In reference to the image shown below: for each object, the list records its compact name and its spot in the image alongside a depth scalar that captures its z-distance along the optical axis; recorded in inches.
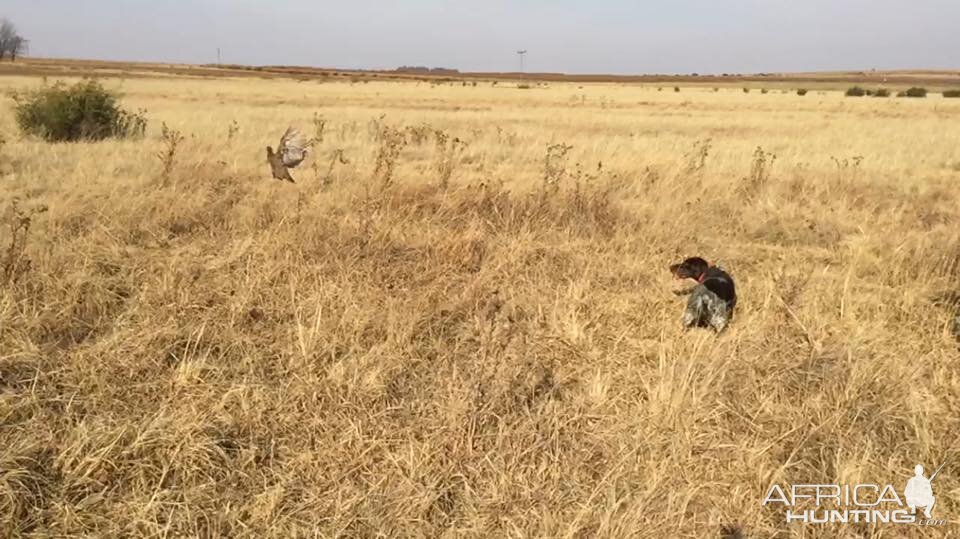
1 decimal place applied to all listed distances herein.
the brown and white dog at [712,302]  145.4
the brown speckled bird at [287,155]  291.1
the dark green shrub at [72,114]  418.0
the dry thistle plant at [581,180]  259.5
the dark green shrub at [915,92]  1885.3
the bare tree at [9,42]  4436.8
